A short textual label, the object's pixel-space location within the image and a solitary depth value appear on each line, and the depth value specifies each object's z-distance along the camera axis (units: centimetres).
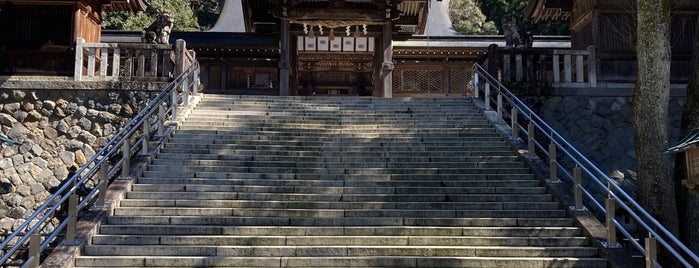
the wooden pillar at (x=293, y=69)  1694
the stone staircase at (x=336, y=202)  591
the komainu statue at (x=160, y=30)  1207
